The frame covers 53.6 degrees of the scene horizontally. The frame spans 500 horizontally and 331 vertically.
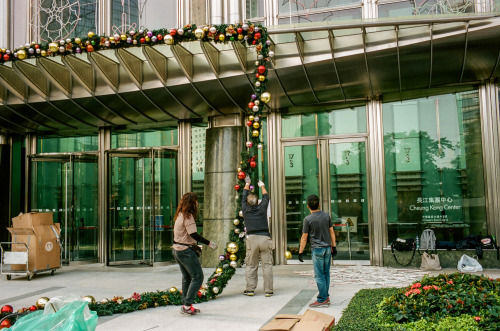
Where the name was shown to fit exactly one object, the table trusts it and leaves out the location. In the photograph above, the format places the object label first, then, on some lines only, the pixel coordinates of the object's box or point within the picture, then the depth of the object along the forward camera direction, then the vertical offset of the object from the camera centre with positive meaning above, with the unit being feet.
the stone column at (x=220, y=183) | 39.37 +1.11
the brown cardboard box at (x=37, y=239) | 36.27 -2.77
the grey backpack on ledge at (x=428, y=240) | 35.93 -3.55
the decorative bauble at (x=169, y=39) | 27.48 +8.83
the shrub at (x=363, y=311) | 17.69 -5.06
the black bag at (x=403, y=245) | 36.41 -3.90
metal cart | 35.81 -4.09
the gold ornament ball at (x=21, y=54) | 28.89 +8.67
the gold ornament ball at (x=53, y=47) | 28.66 +8.95
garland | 27.22 +8.75
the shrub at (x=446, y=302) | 16.07 -3.79
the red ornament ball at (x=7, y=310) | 21.48 -4.65
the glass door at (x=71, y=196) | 46.21 +0.53
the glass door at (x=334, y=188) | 39.58 +0.54
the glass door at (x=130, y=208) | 43.27 -0.74
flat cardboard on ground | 14.92 -3.99
